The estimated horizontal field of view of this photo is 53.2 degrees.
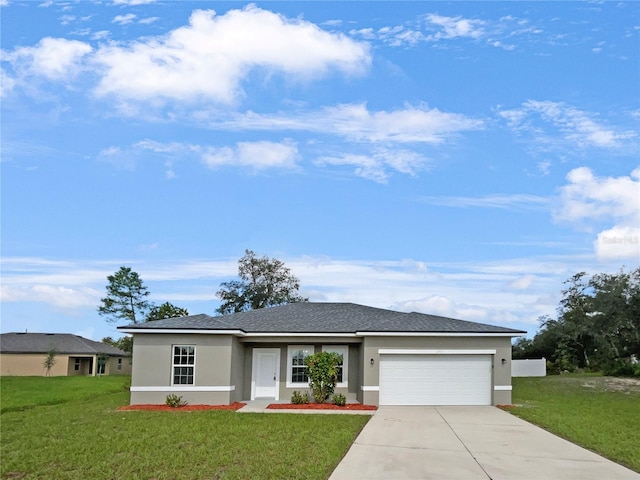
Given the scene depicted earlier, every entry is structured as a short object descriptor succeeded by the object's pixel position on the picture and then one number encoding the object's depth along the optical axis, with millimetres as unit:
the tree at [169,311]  53156
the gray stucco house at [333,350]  21547
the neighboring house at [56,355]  53469
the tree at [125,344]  62556
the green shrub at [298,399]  22047
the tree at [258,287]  55125
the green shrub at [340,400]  21594
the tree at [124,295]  59750
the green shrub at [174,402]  20938
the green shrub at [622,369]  34653
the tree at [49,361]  51506
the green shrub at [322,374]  22266
